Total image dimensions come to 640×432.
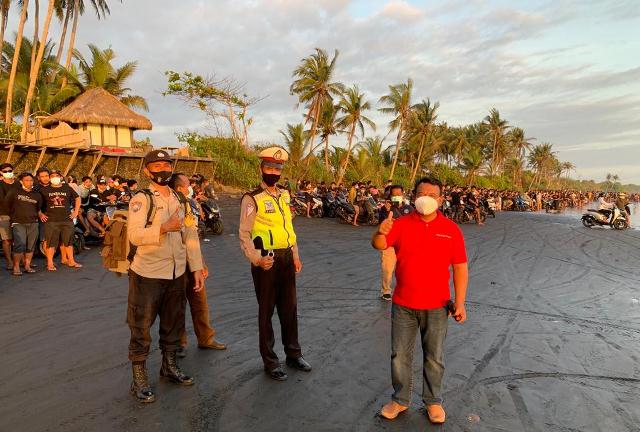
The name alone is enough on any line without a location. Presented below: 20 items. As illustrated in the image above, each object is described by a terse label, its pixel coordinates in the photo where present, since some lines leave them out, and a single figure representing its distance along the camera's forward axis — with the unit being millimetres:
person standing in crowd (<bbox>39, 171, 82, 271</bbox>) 7805
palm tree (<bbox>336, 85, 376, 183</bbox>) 36812
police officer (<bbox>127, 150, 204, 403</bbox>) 3273
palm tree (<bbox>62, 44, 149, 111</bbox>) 27156
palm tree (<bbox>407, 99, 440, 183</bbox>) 44719
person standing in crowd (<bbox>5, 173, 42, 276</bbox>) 7484
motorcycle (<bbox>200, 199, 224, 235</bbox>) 12521
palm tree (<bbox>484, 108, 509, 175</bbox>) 62438
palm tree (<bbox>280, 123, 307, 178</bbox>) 31062
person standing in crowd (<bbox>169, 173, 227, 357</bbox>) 4191
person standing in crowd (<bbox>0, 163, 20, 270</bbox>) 7457
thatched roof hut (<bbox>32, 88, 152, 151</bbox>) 20636
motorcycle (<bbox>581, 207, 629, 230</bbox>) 17984
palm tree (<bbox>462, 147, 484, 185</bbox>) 52062
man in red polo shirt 3039
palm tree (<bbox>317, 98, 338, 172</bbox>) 36688
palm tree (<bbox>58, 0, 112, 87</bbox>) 29672
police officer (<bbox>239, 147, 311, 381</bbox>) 3686
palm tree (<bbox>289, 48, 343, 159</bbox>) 34812
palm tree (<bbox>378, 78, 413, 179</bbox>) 41188
